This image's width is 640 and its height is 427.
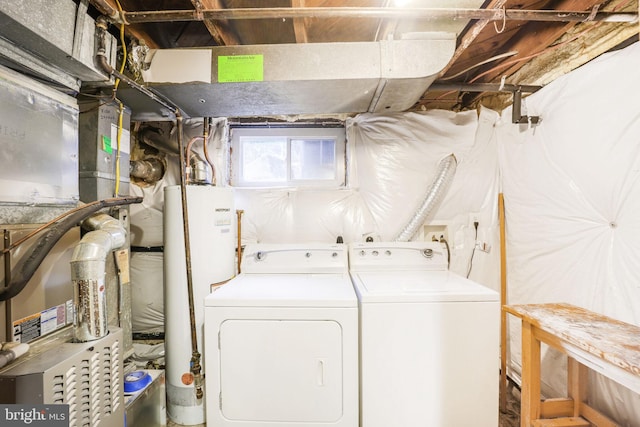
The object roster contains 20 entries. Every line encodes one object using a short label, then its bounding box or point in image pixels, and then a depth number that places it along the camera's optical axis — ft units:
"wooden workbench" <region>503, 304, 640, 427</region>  3.27
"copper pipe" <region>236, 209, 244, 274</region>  7.27
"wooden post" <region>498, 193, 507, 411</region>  6.54
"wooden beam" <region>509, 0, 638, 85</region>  4.96
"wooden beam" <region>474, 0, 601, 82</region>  4.90
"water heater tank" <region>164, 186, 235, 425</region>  5.83
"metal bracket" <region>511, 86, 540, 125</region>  6.02
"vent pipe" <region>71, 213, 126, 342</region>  3.70
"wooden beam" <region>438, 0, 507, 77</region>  4.33
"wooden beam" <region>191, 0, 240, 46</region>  4.37
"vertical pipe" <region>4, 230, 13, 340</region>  3.58
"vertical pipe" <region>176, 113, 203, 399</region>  5.62
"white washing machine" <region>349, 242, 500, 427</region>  4.39
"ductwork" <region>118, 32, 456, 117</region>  4.92
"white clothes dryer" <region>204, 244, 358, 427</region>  4.41
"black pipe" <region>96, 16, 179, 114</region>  4.44
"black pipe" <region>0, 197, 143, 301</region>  3.52
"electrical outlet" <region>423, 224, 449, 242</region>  7.55
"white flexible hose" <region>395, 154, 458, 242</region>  7.13
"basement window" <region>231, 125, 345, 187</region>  8.05
